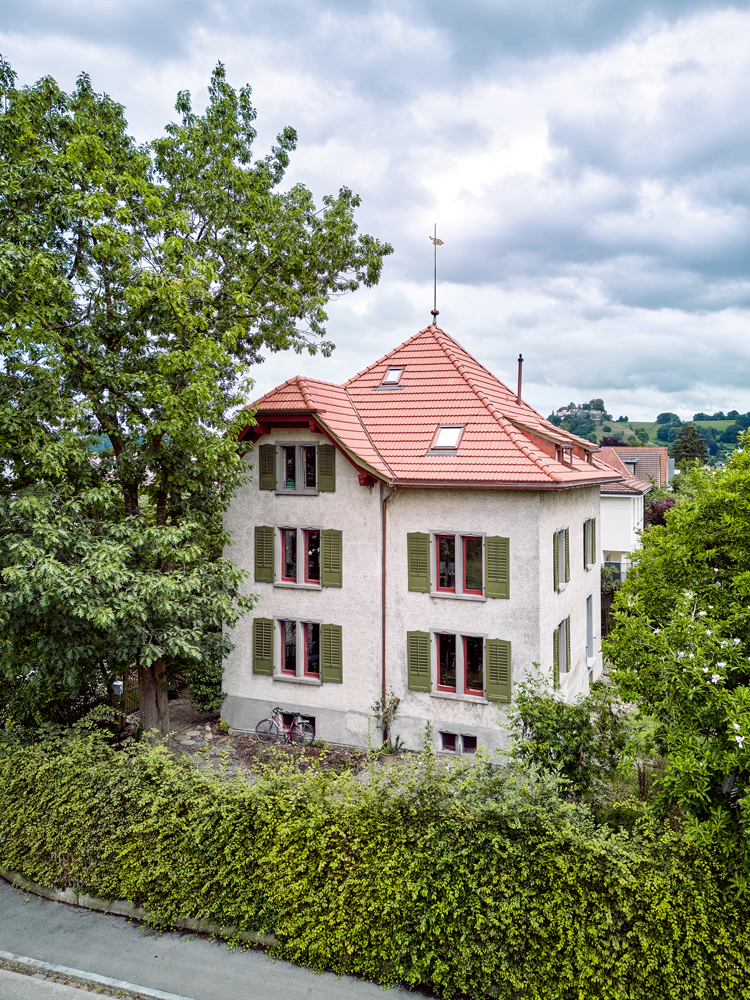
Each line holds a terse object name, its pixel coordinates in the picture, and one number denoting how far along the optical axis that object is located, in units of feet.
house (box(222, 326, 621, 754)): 51.72
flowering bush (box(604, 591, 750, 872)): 24.35
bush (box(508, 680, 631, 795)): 34.45
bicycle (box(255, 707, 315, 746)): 57.67
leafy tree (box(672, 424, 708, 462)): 256.93
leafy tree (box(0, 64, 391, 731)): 38.65
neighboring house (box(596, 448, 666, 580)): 113.09
